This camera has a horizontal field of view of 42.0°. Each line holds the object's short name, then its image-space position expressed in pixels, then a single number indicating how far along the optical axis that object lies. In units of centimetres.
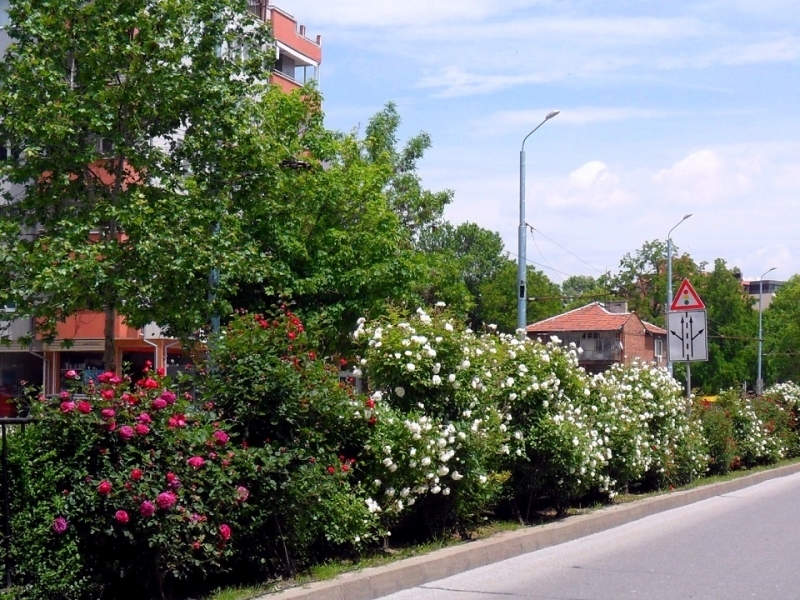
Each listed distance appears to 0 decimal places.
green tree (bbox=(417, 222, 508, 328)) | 9656
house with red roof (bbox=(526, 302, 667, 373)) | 8694
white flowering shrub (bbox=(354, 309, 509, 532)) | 925
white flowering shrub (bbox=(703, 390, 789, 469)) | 2164
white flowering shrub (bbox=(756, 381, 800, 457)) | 2434
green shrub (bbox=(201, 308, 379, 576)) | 769
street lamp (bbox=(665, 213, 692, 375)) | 4195
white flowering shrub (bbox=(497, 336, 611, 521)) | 1148
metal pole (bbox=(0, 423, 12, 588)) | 650
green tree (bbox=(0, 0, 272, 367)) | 1529
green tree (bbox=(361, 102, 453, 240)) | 4269
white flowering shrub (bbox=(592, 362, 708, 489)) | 1422
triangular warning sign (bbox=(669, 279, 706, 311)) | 1928
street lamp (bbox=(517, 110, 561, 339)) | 2894
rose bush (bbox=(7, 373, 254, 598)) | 641
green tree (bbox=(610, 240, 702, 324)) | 9276
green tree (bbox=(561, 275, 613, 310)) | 11866
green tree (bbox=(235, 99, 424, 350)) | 2505
